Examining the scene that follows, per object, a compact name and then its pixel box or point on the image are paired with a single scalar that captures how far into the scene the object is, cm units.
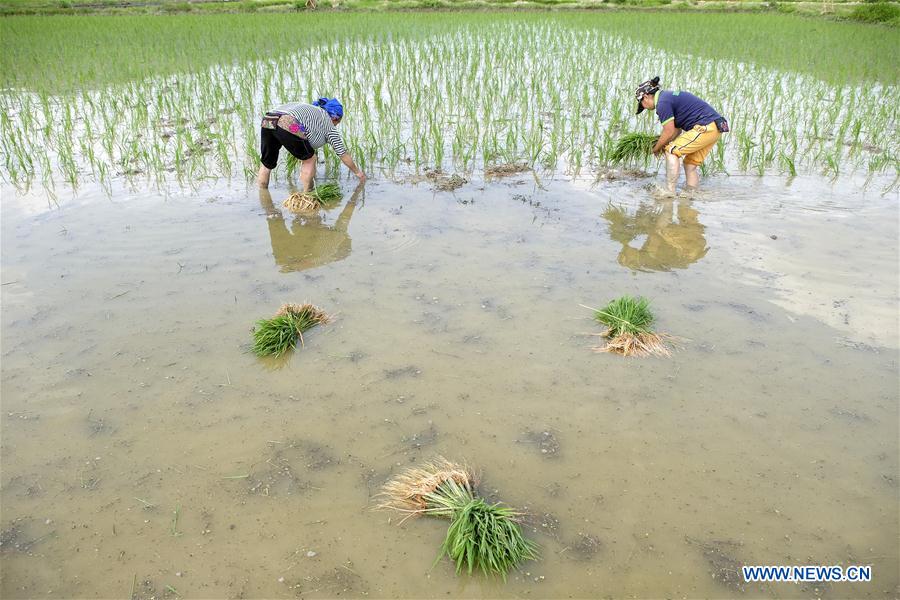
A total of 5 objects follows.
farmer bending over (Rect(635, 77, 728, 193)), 477
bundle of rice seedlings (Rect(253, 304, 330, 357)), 302
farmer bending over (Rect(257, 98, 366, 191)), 466
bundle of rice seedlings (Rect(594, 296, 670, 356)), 299
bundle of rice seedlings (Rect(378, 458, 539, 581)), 191
